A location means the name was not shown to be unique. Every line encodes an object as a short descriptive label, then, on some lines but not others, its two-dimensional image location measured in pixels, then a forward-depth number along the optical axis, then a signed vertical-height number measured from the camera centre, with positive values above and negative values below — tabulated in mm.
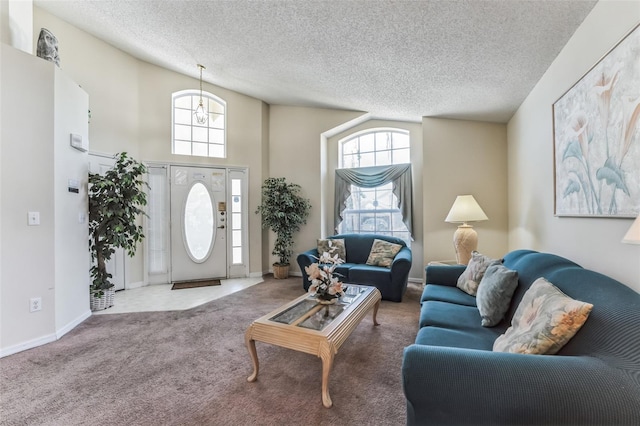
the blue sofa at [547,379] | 907 -601
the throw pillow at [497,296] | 1831 -577
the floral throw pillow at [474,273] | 2379 -545
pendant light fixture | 4473 +1710
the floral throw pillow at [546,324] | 1144 -505
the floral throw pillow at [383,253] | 4008 -596
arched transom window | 4719 +1563
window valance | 4523 +550
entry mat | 4364 -1149
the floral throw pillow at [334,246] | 4395 -532
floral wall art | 1338 +436
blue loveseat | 3556 -773
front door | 4629 -152
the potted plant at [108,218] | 3289 -31
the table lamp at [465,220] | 3354 -90
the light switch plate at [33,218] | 2413 -19
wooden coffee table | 1666 -778
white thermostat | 2826 +788
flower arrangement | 2215 -574
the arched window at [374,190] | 4762 +423
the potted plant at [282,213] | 4855 +20
